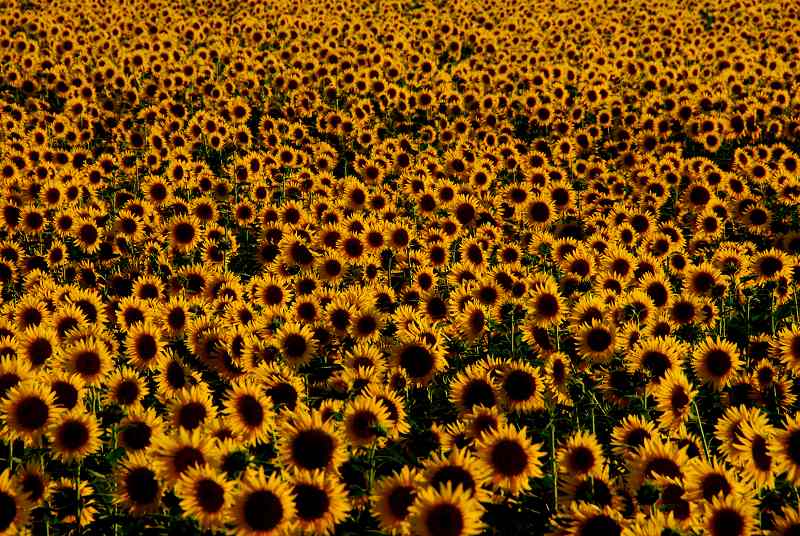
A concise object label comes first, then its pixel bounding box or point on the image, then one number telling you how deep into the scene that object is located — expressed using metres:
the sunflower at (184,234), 16.25
